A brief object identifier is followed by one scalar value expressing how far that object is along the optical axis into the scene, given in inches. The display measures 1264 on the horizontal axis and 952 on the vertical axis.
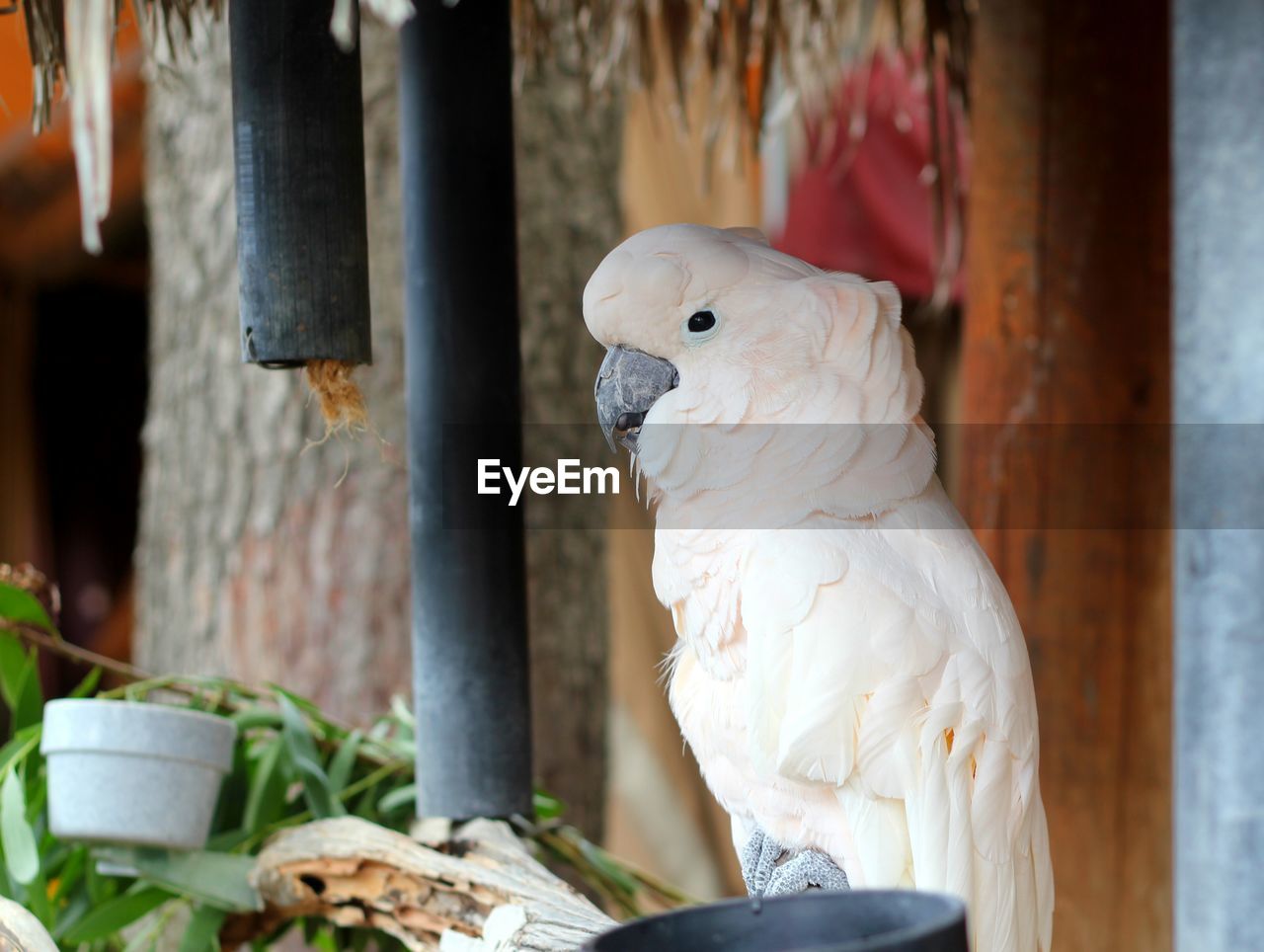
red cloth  123.0
